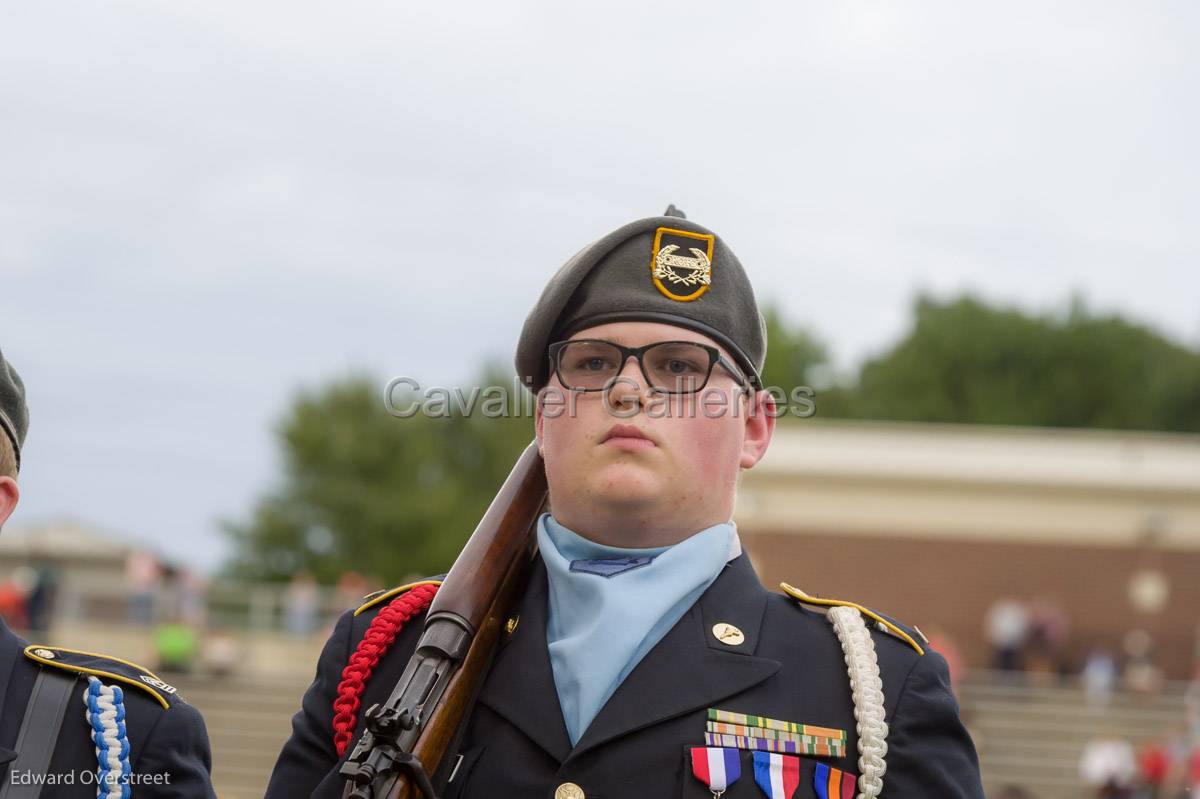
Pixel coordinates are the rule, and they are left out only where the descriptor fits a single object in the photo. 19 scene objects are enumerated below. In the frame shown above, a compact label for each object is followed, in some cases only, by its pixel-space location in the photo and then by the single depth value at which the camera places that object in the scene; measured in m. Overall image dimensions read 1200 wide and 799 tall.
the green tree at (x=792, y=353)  53.59
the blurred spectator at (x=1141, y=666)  24.78
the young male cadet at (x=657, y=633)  3.22
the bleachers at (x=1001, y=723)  20.77
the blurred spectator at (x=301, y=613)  25.72
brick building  30.22
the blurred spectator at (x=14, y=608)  23.81
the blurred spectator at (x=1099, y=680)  23.88
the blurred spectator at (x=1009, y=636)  26.47
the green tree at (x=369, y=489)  47.00
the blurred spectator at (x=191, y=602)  24.67
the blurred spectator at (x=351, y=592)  26.11
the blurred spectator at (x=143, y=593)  25.09
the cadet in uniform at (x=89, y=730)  3.33
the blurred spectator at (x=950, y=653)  21.94
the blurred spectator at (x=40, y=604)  23.73
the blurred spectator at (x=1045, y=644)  26.56
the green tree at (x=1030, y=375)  52.72
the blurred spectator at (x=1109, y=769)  17.80
